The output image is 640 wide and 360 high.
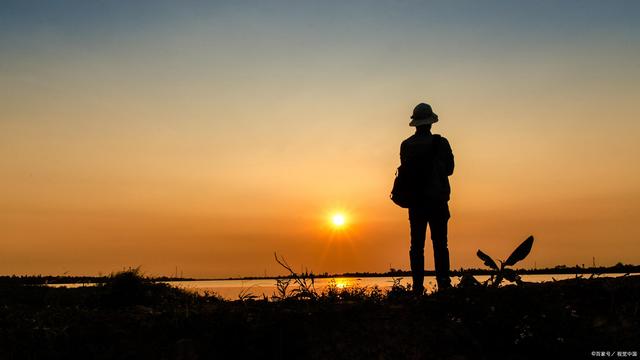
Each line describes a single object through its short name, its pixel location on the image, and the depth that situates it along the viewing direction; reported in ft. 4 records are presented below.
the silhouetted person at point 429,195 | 34.88
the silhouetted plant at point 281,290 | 27.48
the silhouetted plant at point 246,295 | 28.15
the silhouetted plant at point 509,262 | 28.14
